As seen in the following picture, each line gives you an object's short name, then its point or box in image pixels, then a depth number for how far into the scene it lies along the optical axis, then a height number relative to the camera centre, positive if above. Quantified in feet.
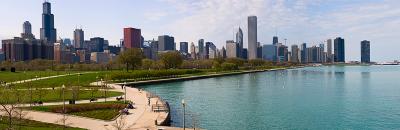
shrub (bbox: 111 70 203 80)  373.15 -10.17
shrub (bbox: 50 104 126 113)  156.09 -17.00
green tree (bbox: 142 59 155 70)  597.93 -0.01
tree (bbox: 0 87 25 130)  165.95 -14.25
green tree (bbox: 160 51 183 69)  572.92 +6.90
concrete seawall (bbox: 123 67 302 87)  367.93 -16.32
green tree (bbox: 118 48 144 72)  476.54 +8.21
